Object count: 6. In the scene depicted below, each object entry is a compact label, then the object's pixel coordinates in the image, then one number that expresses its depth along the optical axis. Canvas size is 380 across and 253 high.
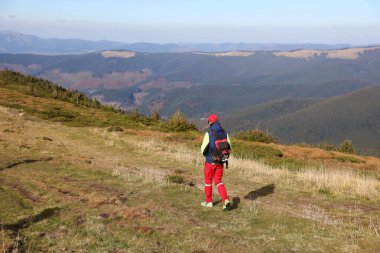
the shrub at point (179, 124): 40.62
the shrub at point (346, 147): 41.97
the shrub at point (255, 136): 38.63
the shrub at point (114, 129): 32.00
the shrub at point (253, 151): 26.91
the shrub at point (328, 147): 40.74
